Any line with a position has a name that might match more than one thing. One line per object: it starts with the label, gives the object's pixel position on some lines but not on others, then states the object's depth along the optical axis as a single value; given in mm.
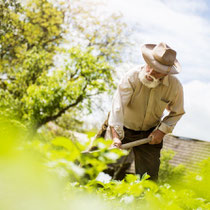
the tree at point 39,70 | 11602
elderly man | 3379
